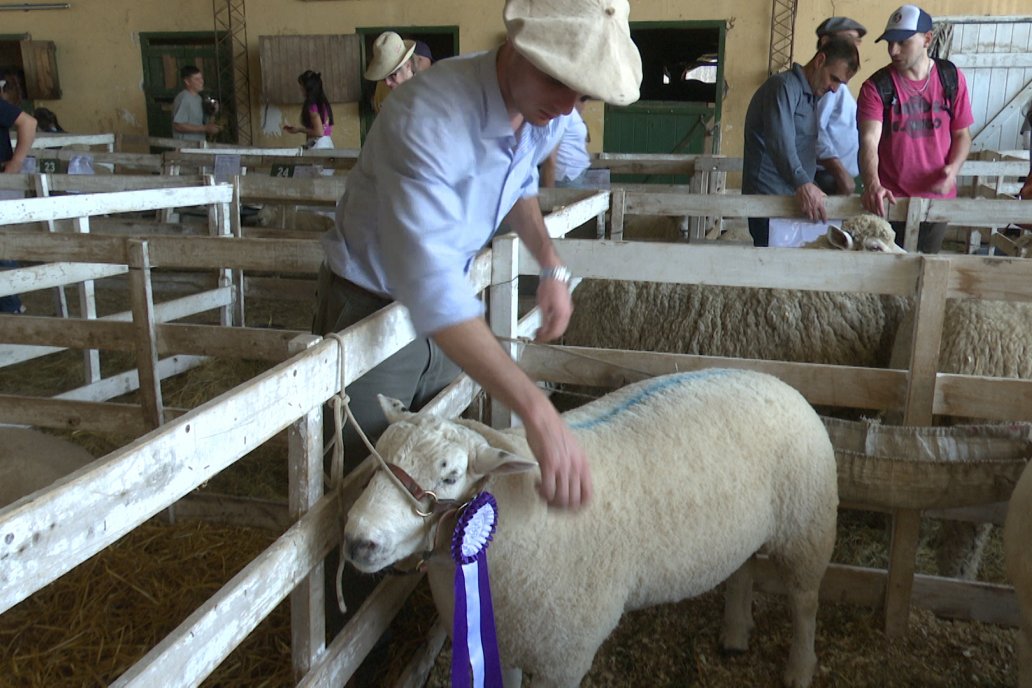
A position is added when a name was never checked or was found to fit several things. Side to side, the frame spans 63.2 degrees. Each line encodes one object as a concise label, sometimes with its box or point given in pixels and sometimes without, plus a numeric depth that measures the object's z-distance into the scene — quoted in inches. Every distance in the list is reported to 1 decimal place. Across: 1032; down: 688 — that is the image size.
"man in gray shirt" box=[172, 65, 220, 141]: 431.2
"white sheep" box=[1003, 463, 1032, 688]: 78.0
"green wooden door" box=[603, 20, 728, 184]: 466.9
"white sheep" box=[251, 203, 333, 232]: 319.6
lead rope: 65.0
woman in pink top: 386.3
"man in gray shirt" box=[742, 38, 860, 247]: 169.2
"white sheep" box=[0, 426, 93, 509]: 107.3
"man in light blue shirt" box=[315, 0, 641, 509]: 58.4
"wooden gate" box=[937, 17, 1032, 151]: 428.5
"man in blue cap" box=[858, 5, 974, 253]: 171.3
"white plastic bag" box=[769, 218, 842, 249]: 169.9
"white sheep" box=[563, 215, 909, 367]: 143.3
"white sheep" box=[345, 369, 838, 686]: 67.2
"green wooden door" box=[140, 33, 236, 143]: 546.6
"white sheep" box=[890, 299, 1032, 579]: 116.6
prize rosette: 64.5
